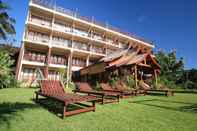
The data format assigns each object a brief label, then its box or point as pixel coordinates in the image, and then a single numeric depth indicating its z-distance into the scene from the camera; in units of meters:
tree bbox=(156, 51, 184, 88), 19.58
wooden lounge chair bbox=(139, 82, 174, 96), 8.86
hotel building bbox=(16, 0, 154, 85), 15.92
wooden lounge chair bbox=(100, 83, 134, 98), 7.64
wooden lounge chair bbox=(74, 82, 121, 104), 5.79
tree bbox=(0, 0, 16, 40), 10.00
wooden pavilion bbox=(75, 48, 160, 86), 11.29
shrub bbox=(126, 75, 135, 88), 11.69
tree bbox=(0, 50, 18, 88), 9.97
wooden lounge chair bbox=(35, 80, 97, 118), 3.65
